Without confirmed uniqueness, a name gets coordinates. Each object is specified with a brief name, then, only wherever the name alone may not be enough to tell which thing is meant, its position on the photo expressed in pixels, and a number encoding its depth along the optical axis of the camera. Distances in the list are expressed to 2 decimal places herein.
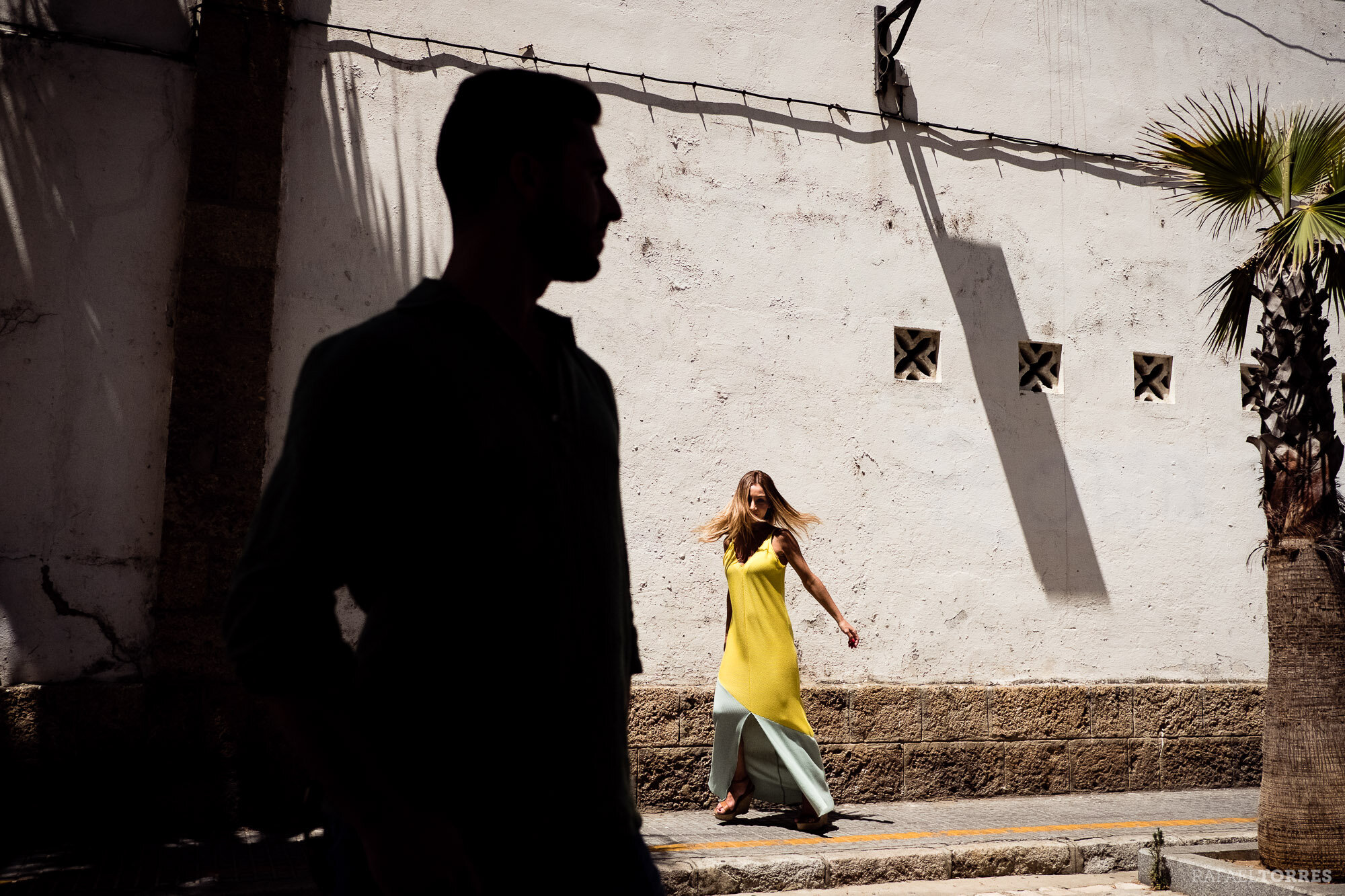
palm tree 5.50
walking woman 6.47
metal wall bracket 8.12
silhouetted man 1.22
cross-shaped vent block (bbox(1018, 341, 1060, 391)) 8.30
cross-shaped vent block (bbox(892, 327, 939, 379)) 8.03
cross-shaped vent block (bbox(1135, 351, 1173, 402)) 8.59
